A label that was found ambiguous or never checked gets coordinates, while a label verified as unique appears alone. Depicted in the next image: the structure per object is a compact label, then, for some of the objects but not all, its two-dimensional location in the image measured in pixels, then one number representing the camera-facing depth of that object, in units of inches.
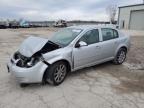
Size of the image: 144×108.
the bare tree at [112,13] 1446.1
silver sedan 95.6
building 882.8
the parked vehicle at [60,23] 1078.1
